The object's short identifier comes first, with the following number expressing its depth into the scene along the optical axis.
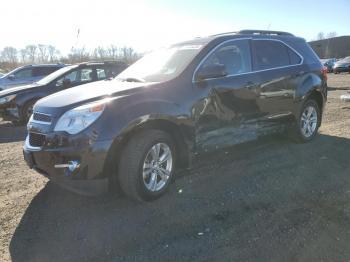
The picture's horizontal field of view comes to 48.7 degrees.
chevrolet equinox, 4.02
